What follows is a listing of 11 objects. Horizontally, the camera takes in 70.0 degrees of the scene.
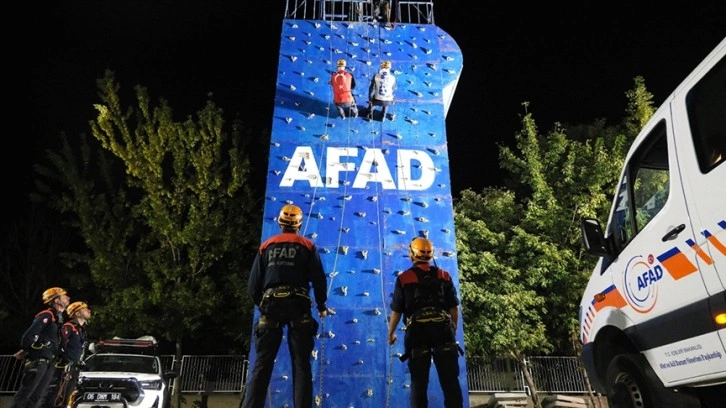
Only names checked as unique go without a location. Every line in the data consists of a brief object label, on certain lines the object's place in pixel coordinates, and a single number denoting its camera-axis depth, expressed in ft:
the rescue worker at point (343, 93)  40.50
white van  9.46
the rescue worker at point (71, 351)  30.40
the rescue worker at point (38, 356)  27.07
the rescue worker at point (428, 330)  19.04
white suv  29.55
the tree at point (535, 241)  49.70
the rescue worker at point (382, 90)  39.93
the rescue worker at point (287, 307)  18.80
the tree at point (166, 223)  53.52
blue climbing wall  32.53
